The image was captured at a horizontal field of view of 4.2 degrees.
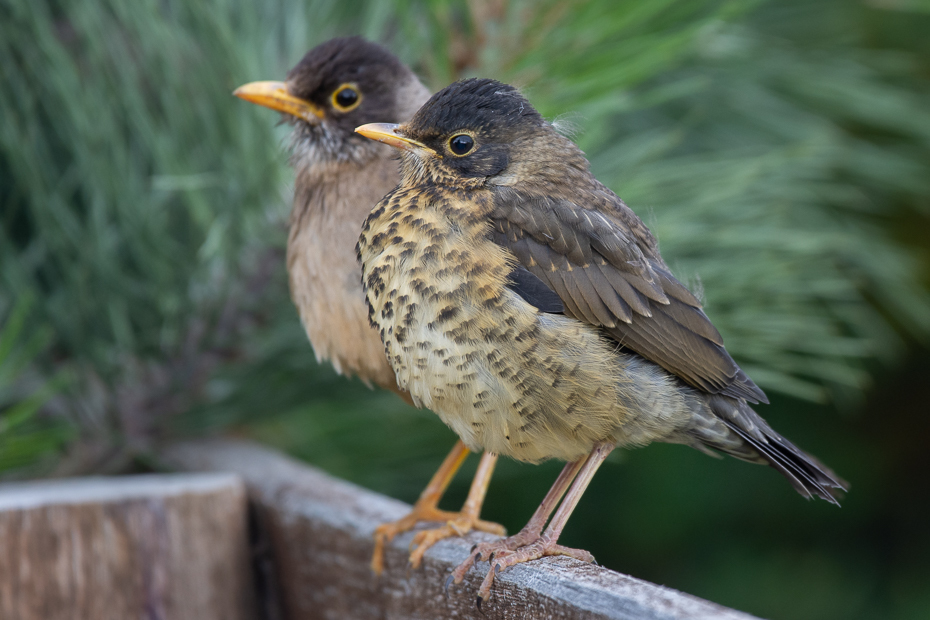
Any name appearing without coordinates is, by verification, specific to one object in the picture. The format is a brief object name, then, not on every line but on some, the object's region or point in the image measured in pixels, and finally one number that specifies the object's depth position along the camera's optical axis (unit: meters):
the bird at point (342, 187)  3.88
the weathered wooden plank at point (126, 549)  3.84
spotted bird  3.80
